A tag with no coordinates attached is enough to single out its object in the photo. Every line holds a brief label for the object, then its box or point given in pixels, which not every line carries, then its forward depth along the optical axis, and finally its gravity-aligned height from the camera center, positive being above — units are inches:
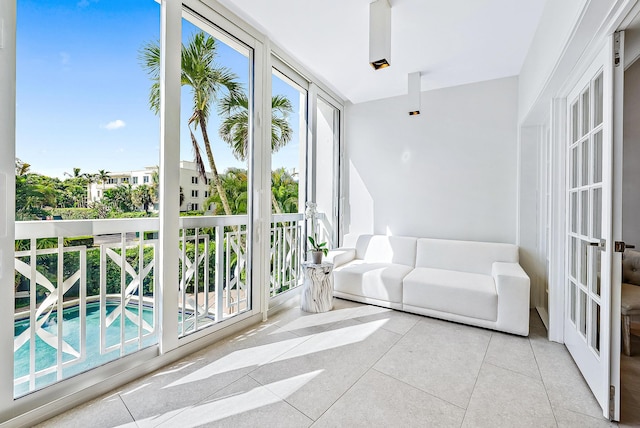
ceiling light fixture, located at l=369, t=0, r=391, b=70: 86.5 +54.4
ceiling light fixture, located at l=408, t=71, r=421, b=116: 133.2 +56.3
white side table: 122.8 -32.0
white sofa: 102.0 -26.7
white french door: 60.1 -2.5
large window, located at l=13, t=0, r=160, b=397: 63.1 +7.5
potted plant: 127.4 -18.6
